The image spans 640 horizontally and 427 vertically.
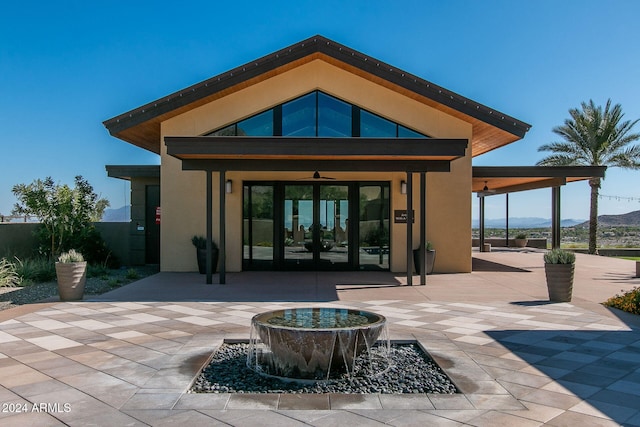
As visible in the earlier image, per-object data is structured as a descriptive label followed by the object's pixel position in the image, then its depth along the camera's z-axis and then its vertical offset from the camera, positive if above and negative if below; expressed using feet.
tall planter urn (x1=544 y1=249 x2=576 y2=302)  31.86 -3.49
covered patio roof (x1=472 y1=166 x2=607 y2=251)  48.39 +4.74
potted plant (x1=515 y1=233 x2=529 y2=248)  91.61 -3.68
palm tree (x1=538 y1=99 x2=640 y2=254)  81.56 +13.24
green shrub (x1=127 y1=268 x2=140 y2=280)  43.21 -4.78
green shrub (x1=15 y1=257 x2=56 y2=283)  39.93 -4.18
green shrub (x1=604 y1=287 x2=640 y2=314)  28.52 -4.86
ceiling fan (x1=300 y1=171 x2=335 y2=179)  44.80 +4.09
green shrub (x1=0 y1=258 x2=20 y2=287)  37.24 -4.31
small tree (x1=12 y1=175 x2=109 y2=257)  46.01 +1.01
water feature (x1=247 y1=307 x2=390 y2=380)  16.74 -4.39
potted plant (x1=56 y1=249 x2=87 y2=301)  31.04 -3.56
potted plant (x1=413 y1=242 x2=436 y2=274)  44.70 -3.37
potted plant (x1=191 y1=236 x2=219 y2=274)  44.47 -2.91
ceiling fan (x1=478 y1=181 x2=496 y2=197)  69.90 +4.55
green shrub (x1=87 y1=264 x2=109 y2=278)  44.81 -4.65
